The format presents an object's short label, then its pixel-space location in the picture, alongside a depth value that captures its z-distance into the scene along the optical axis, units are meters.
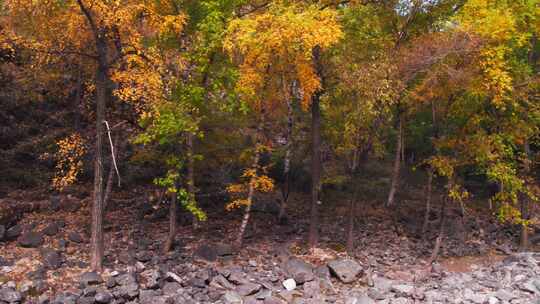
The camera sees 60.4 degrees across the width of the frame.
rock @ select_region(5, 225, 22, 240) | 13.09
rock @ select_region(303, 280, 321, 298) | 12.03
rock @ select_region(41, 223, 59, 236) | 13.50
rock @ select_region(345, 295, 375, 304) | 11.52
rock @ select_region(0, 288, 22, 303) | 10.30
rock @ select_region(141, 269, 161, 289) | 11.45
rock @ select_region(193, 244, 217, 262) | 13.52
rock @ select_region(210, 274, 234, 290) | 12.01
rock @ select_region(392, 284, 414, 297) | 11.93
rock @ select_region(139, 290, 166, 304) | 10.85
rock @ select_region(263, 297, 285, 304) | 11.33
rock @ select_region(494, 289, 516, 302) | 11.57
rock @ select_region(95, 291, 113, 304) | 10.60
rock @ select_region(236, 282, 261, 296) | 11.73
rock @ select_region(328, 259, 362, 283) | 12.79
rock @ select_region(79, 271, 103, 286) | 11.20
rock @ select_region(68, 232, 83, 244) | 13.41
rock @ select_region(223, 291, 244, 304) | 11.31
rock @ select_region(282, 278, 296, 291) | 12.27
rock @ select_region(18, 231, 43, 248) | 12.80
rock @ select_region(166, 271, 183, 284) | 11.83
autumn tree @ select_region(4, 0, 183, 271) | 11.37
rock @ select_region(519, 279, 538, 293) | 11.95
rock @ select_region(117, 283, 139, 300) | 10.95
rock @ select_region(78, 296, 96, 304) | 10.45
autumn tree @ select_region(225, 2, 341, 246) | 11.42
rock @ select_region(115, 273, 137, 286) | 11.32
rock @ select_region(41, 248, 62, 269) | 11.88
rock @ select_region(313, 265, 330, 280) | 12.92
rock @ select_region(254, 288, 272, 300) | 11.58
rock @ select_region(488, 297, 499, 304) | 11.36
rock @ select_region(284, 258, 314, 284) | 12.56
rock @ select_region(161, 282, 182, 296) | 11.41
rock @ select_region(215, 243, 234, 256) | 13.83
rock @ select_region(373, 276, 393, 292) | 12.39
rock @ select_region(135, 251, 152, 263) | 12.85
